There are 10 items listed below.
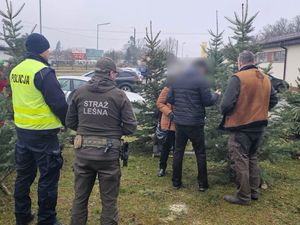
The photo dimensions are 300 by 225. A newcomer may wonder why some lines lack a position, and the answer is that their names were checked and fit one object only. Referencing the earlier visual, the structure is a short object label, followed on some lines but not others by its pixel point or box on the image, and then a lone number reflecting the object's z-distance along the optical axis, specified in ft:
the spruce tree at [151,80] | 18.46
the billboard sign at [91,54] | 155.46
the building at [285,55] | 54.93
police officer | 9.23
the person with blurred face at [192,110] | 12.59
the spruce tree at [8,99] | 11.80
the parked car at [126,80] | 51.75
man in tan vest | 11.51
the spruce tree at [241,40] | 13.83
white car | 30.73
